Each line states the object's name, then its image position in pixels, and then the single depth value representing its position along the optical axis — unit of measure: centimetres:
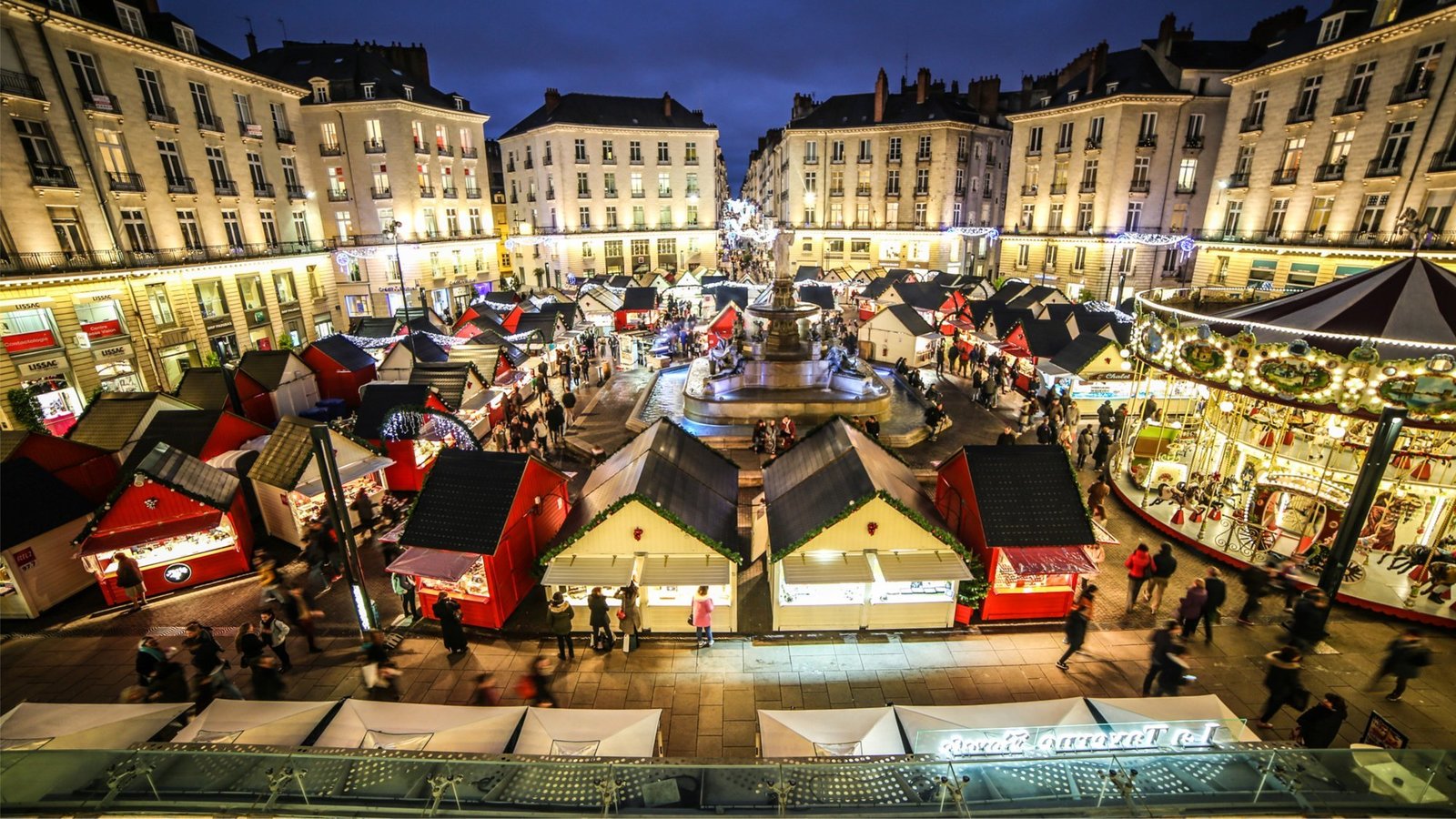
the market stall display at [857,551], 928
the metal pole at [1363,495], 825
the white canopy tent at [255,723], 619
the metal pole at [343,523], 901
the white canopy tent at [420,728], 610
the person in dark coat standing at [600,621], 930
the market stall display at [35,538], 1038
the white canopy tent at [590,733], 604
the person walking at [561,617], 920
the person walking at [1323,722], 683
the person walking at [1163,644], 797
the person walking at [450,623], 924
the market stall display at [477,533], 957
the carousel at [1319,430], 1000
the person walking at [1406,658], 778
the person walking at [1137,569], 1016
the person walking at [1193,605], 935
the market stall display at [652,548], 930
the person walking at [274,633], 899
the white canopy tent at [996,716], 602
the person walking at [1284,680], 768
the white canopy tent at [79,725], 620
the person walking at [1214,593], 938
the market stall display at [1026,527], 943
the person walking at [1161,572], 988
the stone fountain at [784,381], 1962
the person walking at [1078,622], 878
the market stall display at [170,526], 1072
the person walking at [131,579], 1062
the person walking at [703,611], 930
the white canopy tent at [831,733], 594
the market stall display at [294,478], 1240
